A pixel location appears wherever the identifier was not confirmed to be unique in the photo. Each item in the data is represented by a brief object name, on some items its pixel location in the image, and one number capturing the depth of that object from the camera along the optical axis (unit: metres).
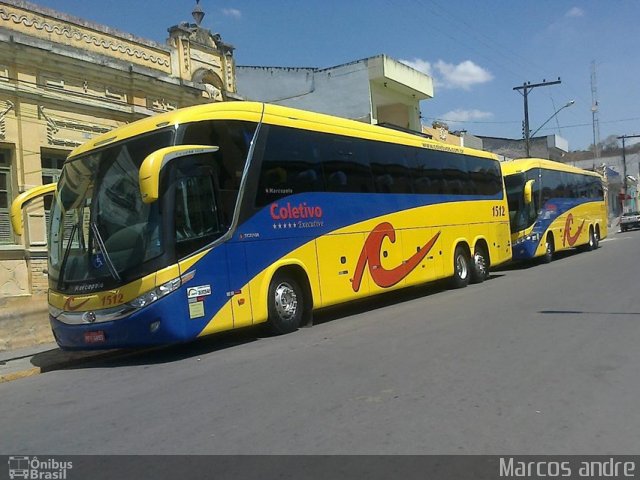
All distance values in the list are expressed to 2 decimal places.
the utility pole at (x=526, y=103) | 33.12
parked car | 52.00
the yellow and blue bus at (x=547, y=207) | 21.11
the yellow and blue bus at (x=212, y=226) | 8.15
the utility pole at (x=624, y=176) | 60.66
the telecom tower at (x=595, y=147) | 57.10
